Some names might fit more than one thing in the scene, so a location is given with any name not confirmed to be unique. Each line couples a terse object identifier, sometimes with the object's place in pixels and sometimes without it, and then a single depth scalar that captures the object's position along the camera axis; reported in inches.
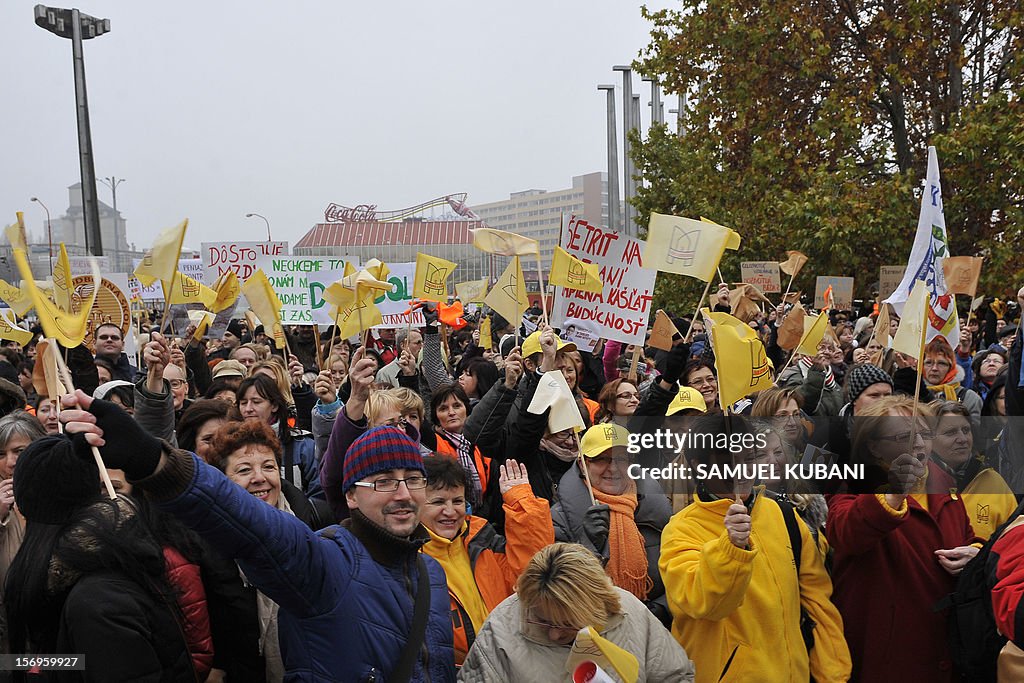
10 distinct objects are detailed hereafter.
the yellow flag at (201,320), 390.8
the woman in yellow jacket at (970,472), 148.2
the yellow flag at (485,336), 413.7
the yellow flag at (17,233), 144.3
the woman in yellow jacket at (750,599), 121.1
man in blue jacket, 78.0
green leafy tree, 559.8
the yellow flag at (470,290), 512.7
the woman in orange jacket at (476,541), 132.6
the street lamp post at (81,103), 611.5
